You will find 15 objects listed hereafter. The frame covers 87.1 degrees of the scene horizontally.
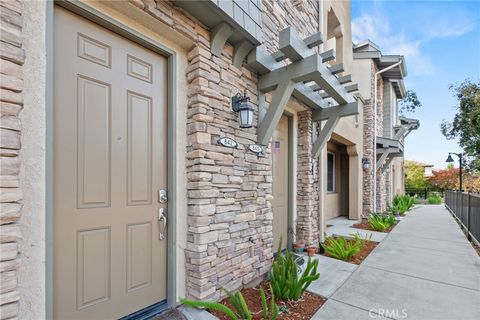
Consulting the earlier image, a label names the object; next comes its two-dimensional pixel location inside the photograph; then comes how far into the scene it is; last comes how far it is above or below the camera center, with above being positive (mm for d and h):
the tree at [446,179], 18825 -1193
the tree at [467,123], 8866 +1655
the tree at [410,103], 17750 +4300
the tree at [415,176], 21906 -1081
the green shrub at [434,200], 15916 -2287
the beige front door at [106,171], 1798 -58
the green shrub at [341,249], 4242 -1475
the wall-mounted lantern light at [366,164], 8797 -1
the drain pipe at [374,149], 9250 +538
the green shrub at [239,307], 2109 -1281
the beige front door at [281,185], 4273 -375
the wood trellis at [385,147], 9690 +658
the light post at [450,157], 11844 +351
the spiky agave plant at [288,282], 2782 -1320
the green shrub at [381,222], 6688 -1604
